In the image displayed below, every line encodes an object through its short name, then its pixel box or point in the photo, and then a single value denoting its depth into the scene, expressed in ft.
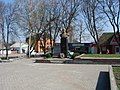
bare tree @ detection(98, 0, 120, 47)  49.07
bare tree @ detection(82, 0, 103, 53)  52.98
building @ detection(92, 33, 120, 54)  70.43
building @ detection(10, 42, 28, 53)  114.28
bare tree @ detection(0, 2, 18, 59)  54.11
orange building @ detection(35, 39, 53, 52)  67.17
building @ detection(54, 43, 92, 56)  82.57
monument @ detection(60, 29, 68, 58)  45.05
